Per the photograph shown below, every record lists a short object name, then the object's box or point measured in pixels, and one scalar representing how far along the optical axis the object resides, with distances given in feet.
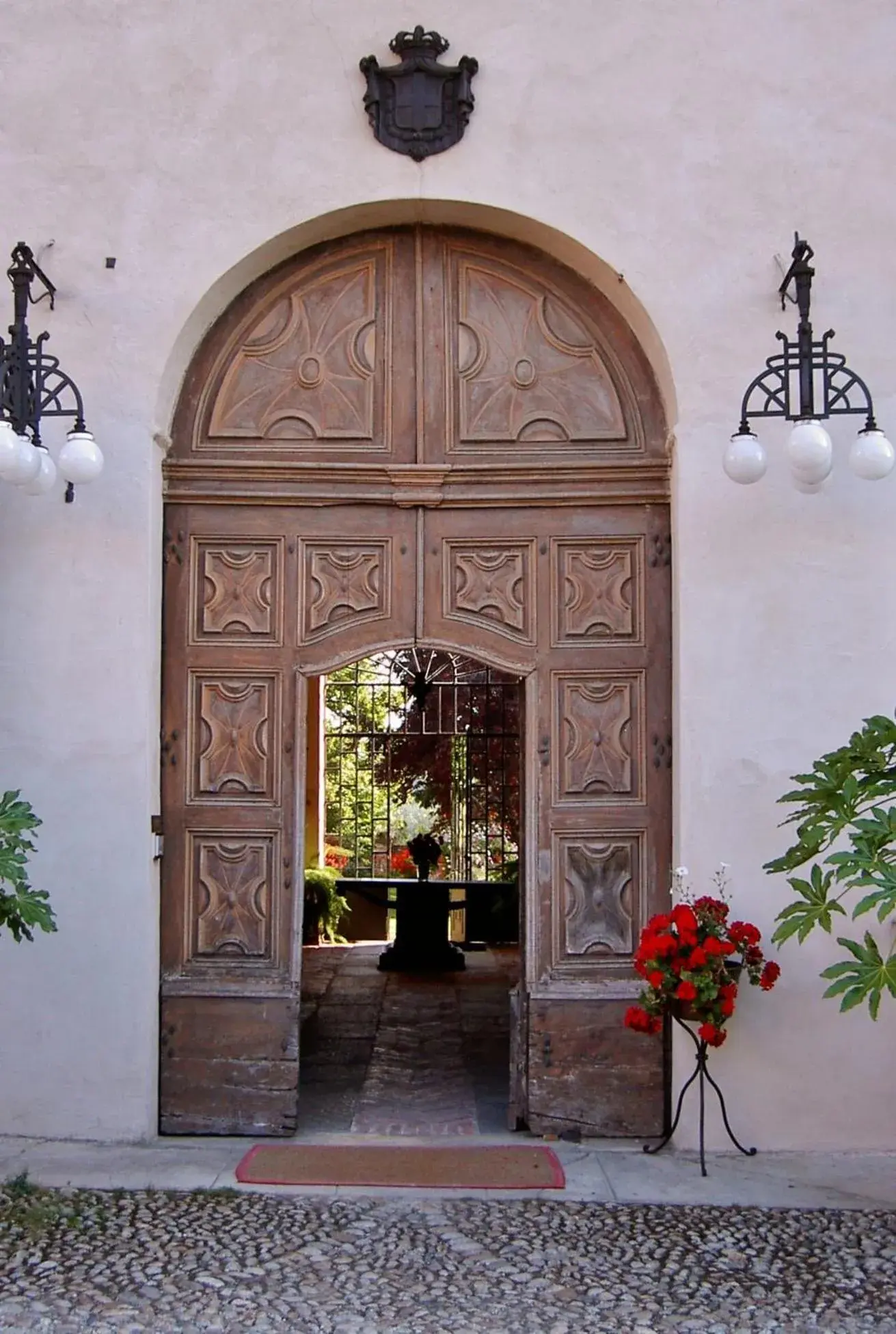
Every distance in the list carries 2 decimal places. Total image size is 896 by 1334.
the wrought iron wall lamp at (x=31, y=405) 15.57
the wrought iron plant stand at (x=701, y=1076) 16.38
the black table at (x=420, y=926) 32.65
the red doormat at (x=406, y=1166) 15.79
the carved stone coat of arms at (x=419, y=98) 17.49
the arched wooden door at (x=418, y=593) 17.61
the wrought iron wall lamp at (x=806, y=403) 15.08
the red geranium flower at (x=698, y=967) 15.78
